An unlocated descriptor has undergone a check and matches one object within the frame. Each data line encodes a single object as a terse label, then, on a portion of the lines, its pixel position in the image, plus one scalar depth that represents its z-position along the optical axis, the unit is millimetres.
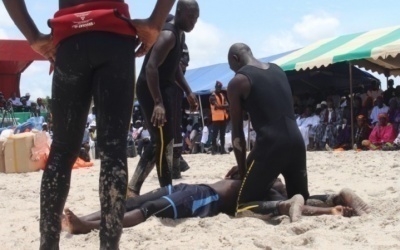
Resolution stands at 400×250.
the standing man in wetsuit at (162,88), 4543
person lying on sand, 3750
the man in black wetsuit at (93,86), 2535
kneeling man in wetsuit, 4074
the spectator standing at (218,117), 14078
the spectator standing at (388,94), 14015
